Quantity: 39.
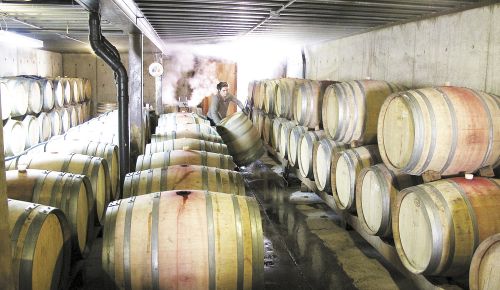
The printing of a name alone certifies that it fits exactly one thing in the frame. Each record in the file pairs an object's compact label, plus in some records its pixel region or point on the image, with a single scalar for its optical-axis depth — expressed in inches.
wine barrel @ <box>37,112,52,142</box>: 414.5
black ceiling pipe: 239.8
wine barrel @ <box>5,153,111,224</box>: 184.6
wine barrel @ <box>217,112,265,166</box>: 358.3
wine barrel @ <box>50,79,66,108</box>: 458.3
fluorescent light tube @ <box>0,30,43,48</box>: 269.3
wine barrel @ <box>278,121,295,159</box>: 340.2
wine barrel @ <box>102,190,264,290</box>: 116.5
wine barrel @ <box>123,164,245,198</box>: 162.7
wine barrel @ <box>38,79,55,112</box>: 415.9
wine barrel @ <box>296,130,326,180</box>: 283.2
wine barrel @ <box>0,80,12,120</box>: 332.2
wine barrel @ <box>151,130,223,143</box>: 274.2
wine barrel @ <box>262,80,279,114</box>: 388.2
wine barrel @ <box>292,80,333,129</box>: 277.9
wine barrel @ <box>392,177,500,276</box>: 136.9
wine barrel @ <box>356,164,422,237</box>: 178.9
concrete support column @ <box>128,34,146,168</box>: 296.8
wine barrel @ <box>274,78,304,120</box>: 339.8
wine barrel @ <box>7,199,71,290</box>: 106.9
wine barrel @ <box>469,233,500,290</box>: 109.5
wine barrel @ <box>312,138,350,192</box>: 247.6
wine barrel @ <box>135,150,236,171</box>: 196.2
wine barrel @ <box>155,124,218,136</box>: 291.6
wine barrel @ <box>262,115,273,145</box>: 412.2
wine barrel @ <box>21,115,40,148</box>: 375.6
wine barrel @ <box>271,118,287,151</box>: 371.9
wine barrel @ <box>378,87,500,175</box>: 149.4
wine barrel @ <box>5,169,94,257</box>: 150.5
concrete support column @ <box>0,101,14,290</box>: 69.4
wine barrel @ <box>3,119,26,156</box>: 336.5
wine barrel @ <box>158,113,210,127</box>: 343.3
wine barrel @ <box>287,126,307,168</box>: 313.6
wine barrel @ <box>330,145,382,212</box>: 211.5
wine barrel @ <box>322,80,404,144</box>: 214.4
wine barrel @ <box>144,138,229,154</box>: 235.8
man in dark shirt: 461.7
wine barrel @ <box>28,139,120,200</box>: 224.5
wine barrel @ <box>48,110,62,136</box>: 450.0
